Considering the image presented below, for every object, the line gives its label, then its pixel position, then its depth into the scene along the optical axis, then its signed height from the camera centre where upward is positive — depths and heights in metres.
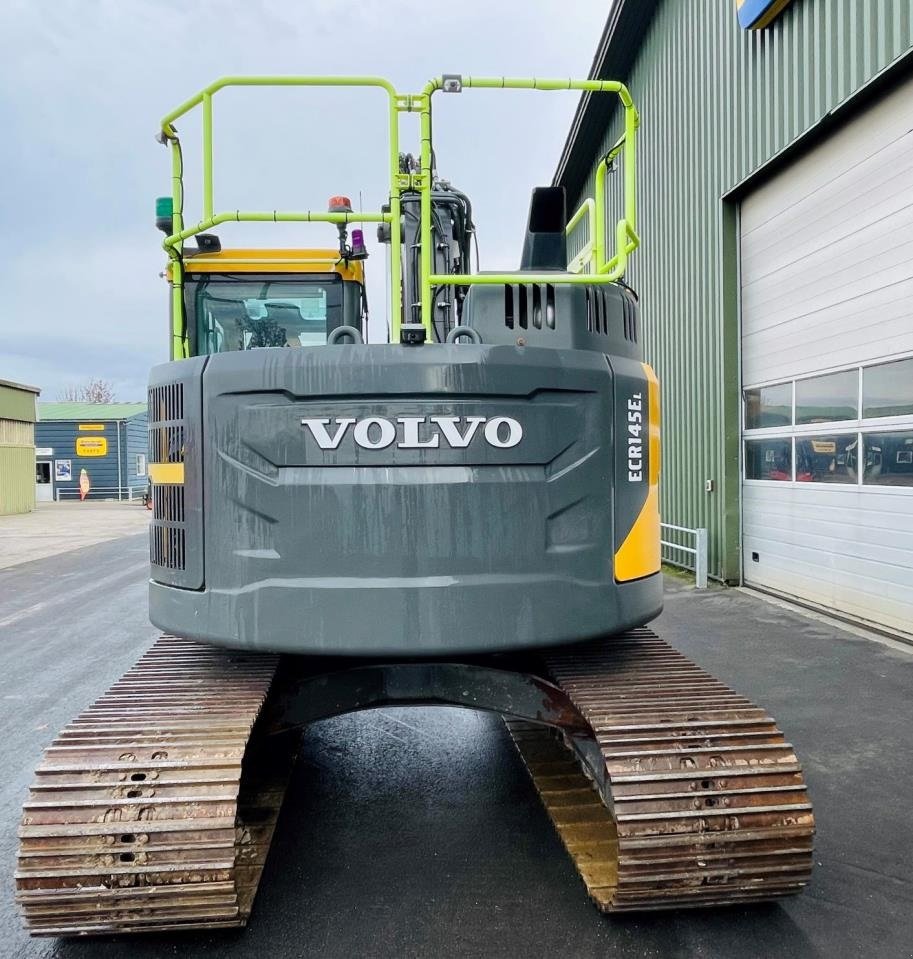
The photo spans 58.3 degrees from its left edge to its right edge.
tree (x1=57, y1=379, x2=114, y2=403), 79.88 +7.91
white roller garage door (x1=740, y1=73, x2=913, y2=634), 7.61 +1.00
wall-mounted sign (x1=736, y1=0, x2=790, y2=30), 9.13 +5.18
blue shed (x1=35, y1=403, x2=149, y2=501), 42.19 +1.19
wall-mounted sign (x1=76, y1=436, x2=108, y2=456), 42.28 +1.54
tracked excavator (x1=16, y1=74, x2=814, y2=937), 2.78 -0.43
